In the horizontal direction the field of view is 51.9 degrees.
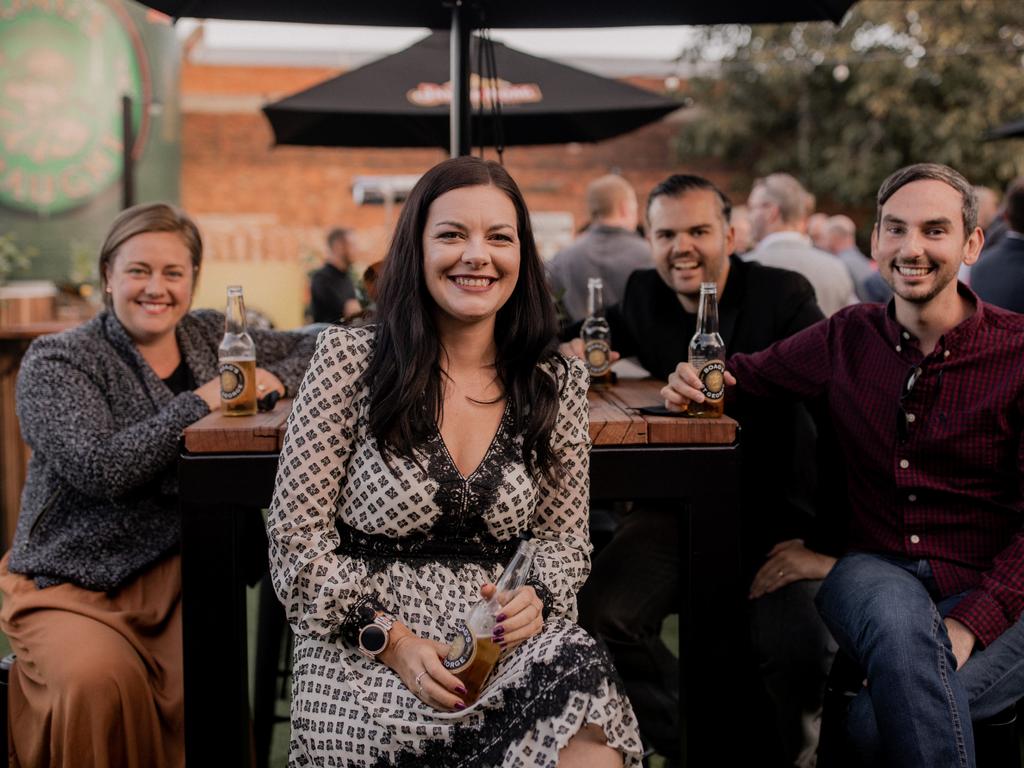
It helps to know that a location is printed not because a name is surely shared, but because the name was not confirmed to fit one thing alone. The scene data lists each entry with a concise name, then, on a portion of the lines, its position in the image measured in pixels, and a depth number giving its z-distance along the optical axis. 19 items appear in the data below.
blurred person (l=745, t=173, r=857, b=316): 4.59
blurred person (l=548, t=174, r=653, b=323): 4.93
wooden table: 1.92
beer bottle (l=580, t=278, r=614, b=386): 2.61
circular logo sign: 7.19
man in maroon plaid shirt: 1.94
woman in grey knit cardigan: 2.04
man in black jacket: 2.53
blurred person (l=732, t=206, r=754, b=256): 7.45
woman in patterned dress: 1.58
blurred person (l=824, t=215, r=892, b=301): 6.99
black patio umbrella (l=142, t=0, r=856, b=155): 2.75
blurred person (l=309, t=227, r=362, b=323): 7.84
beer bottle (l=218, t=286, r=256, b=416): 2.07
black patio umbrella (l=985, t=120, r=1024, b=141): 6.00
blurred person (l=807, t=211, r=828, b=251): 8.69
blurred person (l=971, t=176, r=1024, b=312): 3.75
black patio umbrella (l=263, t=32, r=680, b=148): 4.52
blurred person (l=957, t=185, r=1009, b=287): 5.25
